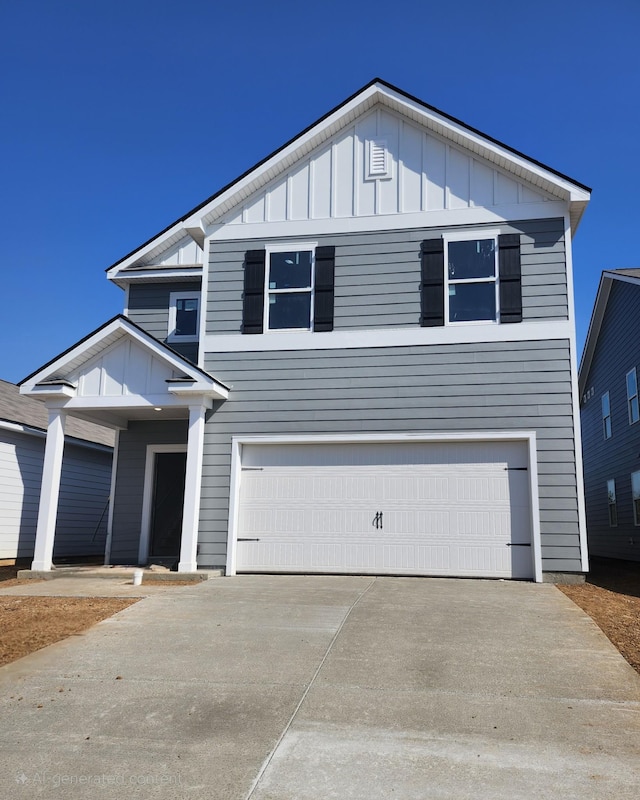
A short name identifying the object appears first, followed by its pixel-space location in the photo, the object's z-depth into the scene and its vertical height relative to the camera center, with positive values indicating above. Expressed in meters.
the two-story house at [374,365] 10.58 +2.53
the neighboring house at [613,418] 16.84 +3.04
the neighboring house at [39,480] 14.74 +0.71
